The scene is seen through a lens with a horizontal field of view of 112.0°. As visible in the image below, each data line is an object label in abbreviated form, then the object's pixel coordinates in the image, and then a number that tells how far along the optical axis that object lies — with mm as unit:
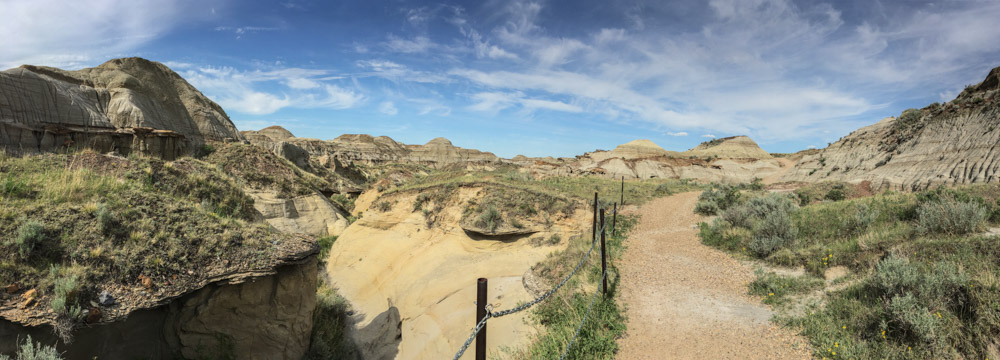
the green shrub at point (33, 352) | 3559
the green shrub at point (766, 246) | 8802
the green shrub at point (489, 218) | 13719
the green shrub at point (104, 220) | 5082
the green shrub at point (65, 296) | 4012
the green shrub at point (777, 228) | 9180
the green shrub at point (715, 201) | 15438
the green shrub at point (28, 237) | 4332
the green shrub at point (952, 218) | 6723
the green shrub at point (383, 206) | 18188
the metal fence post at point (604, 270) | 7112
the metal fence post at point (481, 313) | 3360
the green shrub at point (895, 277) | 5090
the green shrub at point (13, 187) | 5199
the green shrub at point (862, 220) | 8555
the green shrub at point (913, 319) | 4301
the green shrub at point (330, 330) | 7812
